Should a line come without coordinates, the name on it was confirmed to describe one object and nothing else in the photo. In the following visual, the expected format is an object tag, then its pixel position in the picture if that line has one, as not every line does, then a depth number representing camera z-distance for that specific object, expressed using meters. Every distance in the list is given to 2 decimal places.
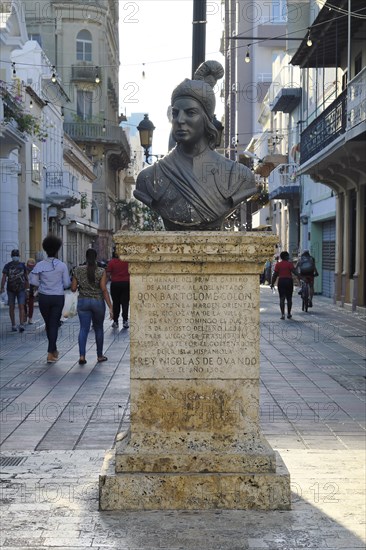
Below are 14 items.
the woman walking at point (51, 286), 11.56
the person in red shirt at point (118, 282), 15.91
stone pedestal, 5.24
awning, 18.53
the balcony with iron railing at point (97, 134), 49.94
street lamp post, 15.31
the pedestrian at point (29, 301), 16.48
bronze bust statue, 5.66
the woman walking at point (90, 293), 11.38
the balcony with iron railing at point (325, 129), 18.86
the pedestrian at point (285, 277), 18.44
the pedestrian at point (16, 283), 15.70
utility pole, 8.10
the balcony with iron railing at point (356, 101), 16.64
